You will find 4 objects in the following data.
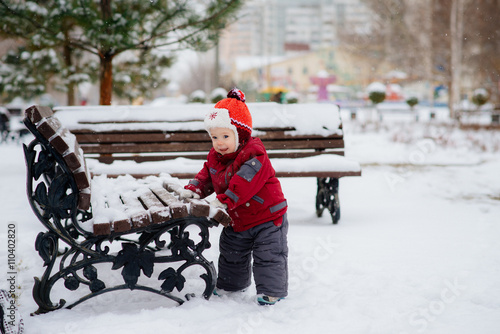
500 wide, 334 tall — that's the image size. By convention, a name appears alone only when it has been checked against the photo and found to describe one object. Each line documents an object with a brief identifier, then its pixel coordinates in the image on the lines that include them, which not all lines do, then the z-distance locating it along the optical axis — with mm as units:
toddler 2723
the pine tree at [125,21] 6254
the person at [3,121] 14673
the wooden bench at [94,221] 2447
